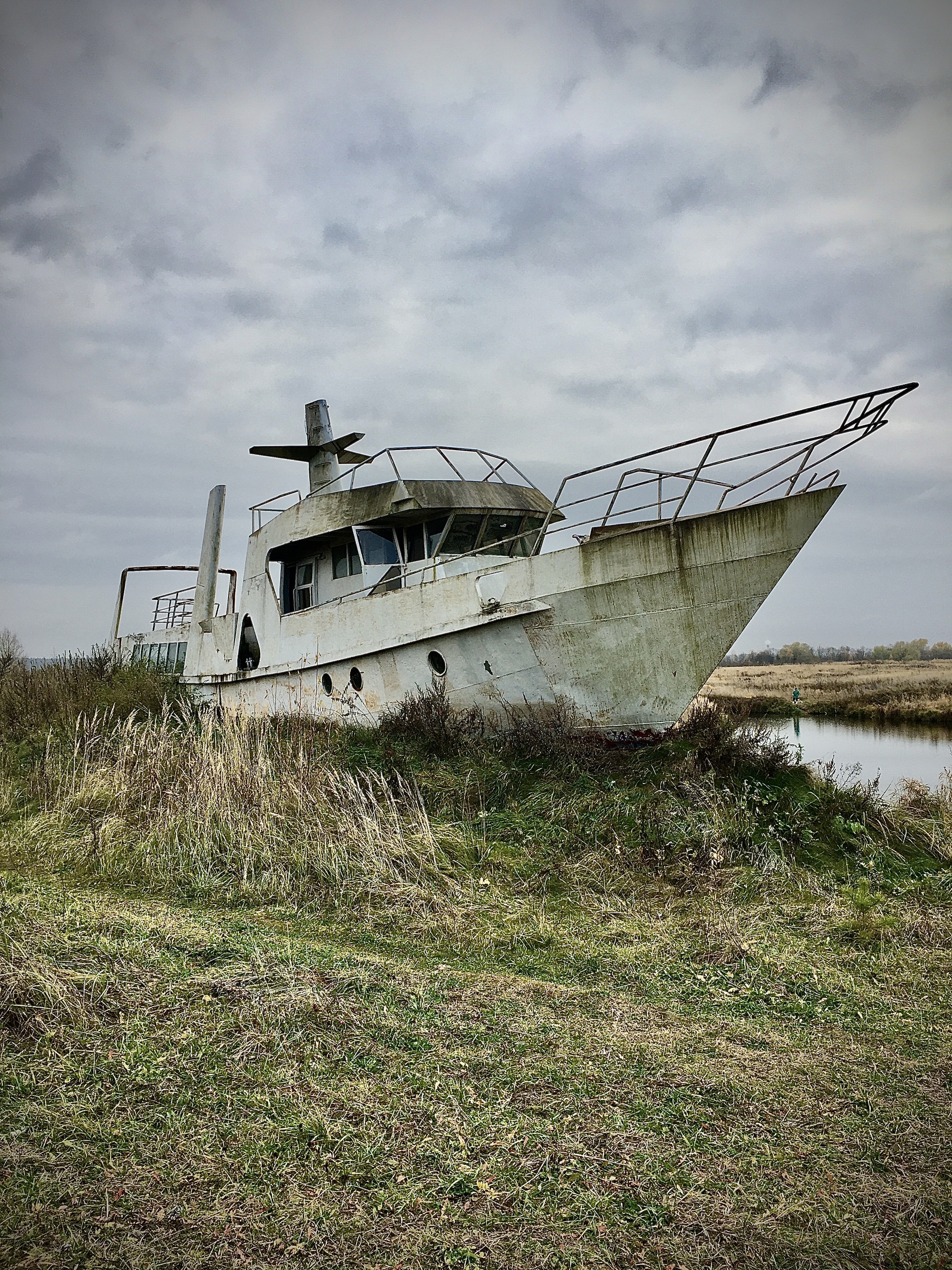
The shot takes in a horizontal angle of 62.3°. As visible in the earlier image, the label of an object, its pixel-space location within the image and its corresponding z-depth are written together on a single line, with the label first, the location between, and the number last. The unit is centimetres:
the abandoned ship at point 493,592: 892
